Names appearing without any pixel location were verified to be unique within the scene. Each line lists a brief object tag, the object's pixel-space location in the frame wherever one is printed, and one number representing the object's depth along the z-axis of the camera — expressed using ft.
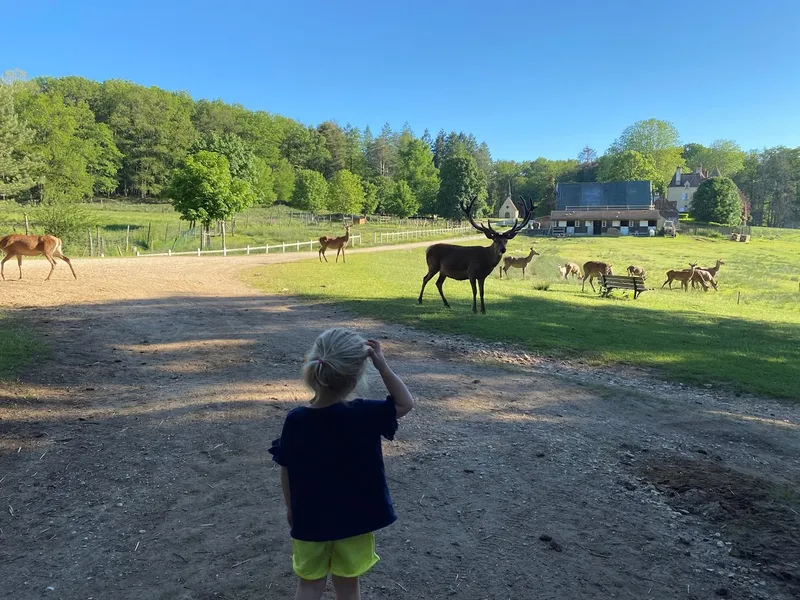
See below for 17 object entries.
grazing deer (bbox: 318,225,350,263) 92.53
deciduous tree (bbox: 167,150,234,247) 117.19
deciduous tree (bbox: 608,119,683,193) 326.44
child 7.79
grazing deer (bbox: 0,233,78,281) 51.26
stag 43.14
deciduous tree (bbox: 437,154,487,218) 268.62
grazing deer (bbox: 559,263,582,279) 84.12
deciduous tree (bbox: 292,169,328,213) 241.35
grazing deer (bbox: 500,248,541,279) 82.53
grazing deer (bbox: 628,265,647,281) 80.28
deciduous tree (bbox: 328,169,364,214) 224.33
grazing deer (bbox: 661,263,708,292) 78.00
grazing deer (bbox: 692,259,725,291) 85.04
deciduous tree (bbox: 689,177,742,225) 251.80
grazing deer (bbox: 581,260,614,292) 72.95
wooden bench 60.08
